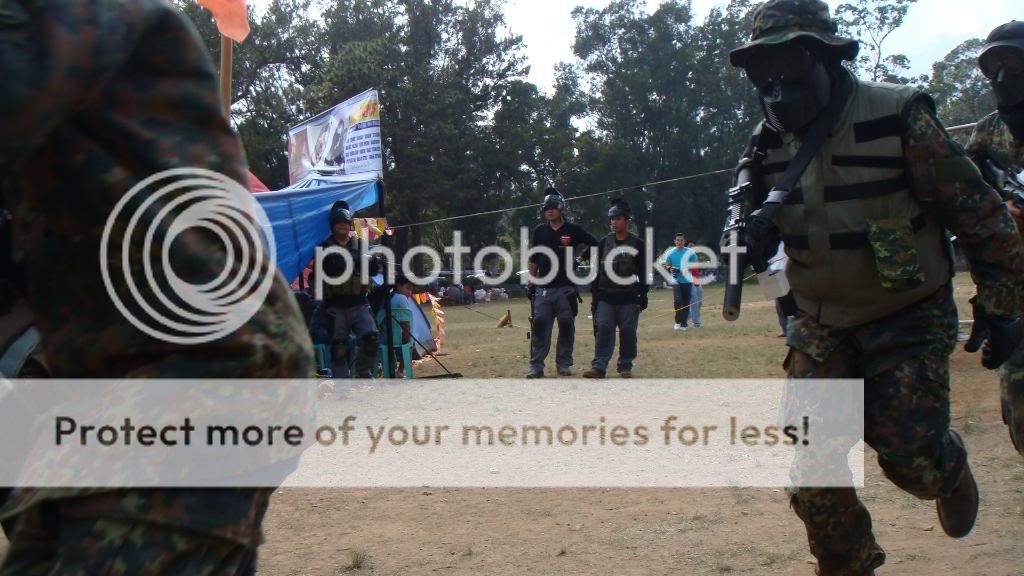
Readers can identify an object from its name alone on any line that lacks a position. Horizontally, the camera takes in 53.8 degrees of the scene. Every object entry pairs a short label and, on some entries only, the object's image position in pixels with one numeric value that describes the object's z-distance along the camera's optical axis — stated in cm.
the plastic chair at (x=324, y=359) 966
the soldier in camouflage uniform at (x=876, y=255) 338
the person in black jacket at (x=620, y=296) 1091
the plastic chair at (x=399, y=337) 1091
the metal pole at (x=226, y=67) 427
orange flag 482
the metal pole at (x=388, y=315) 1015
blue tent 956
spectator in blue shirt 1786
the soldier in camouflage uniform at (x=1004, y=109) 463
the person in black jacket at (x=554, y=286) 1098
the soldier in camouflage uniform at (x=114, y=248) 152
